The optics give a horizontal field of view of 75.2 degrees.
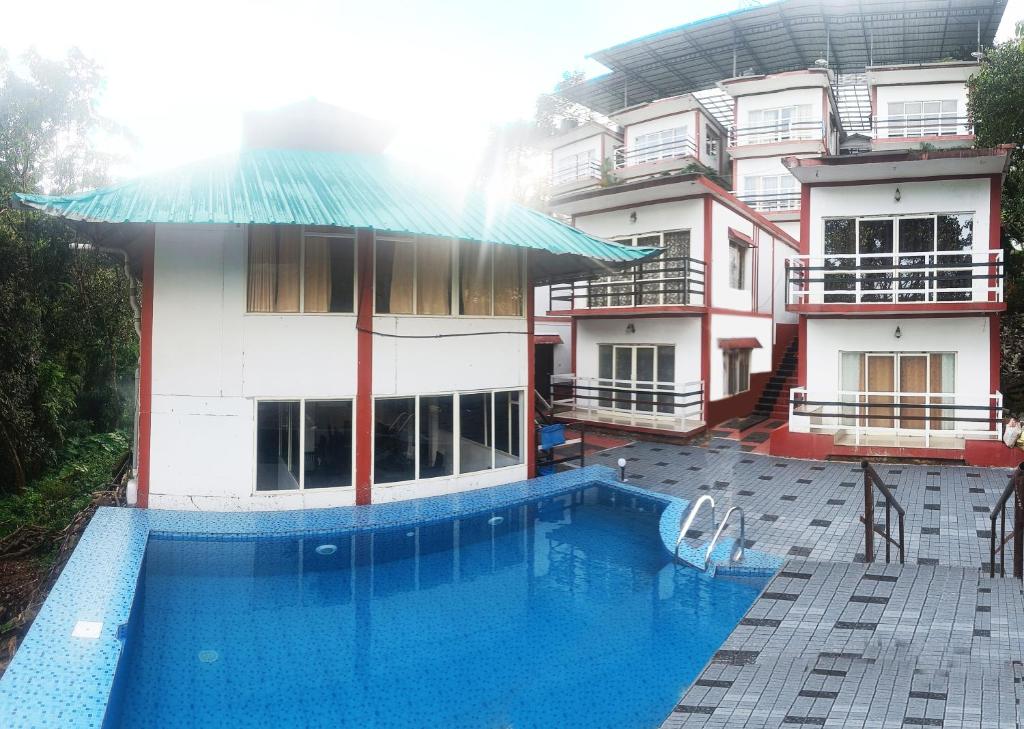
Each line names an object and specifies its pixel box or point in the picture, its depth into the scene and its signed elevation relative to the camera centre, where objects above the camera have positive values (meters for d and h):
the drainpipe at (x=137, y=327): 11.19 +0.57
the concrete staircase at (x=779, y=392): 20.92 -0.84
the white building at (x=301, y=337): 11.02 +0.46
